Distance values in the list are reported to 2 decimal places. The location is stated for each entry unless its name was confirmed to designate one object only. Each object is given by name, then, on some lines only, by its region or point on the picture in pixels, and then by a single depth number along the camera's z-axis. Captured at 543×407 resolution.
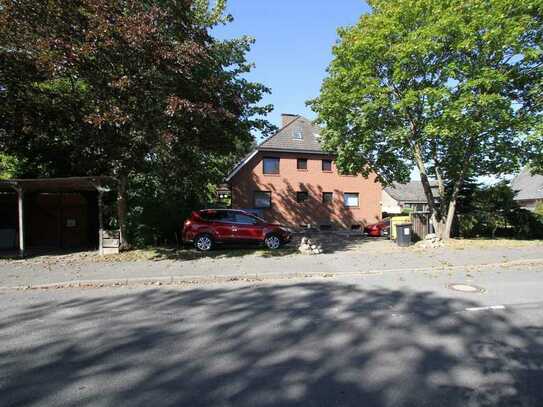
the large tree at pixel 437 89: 13.25
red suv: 13.79
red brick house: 28.34
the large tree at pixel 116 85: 8.97
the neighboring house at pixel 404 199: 44.00
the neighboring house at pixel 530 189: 40.29
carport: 14.33
